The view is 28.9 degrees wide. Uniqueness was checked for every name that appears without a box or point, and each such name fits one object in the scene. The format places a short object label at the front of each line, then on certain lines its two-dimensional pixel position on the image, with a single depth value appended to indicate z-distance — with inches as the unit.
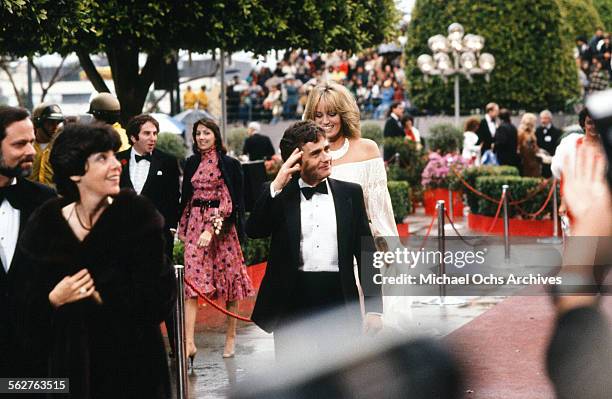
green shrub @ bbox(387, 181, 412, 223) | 676.1
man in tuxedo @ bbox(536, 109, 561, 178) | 788.0
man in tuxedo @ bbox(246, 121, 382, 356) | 226.2
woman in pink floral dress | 354.6
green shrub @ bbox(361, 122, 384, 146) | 1101.3
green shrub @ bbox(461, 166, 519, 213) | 711.1
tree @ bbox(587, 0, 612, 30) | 1994.3
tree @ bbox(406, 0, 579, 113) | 1146.7
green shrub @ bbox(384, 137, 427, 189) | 831.7
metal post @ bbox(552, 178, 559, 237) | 625.0
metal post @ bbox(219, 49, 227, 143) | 686.5
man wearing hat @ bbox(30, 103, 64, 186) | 330.6
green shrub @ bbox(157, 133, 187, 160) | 1024.9
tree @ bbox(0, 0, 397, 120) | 555.5
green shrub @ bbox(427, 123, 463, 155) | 975.0
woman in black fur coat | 175.0
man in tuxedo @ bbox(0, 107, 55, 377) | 187.0
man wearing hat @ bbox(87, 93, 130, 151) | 345.1
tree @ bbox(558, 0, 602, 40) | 1460.6
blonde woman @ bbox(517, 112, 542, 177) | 747.4
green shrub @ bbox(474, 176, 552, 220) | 654.5
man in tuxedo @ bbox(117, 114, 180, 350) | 336.5
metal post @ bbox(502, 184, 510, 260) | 533.0
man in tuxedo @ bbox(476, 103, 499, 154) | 852.6
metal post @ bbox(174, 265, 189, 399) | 263.6
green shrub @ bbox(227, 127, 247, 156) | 1272.1
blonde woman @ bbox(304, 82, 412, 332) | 274.7
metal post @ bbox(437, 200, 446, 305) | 416.8
